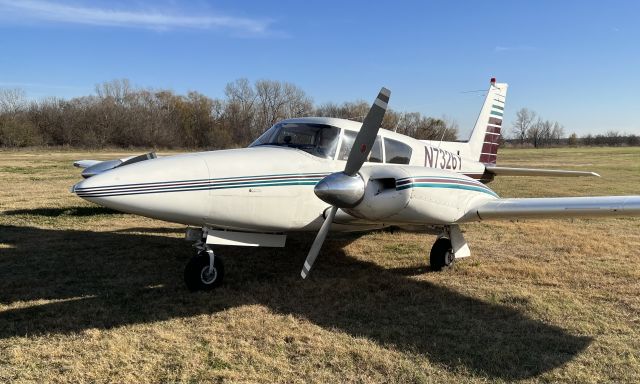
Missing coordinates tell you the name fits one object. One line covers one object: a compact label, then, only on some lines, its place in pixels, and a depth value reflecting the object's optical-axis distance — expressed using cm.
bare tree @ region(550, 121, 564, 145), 13850
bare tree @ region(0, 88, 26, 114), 6918
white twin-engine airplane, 525
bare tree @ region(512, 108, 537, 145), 13775
